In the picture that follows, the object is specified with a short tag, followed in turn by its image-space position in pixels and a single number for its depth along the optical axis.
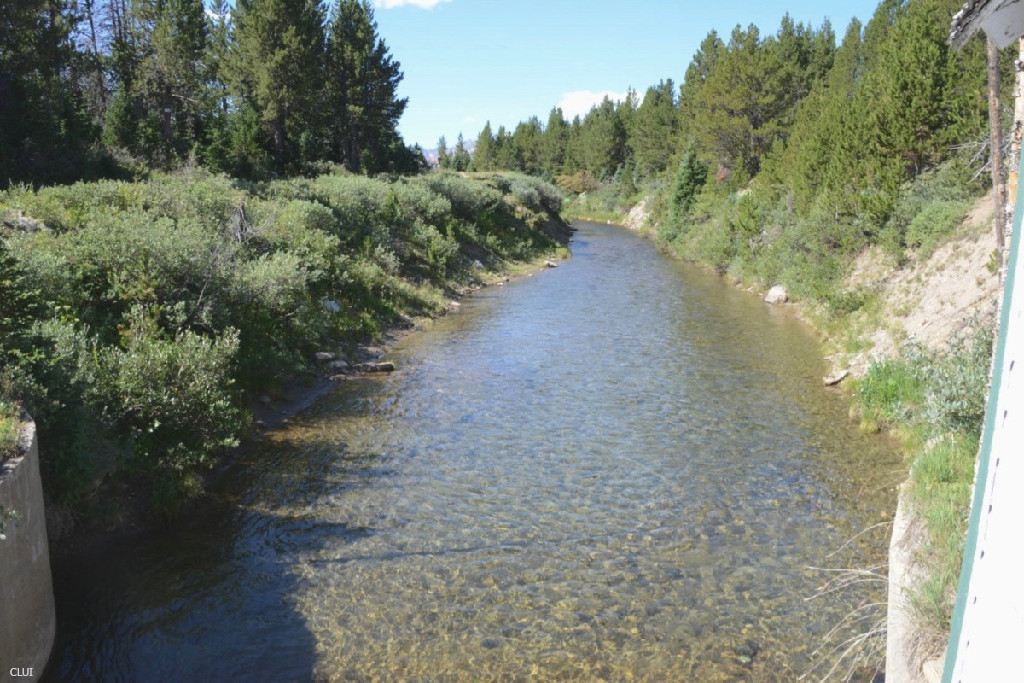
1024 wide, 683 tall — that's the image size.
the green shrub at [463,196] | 44.81
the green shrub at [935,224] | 21.17
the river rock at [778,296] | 30.24
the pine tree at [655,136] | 90.25
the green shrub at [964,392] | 10.38
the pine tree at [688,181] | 56.75
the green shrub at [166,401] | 11.39
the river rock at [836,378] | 18.66
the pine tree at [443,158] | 112.21
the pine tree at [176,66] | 40.38
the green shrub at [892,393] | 14.59
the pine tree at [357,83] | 51.19
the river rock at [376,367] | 20.44
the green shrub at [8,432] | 7.39
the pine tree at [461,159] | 112.07
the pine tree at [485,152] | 140.38
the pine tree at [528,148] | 137.50
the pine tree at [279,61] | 42.75
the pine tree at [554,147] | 130.50
